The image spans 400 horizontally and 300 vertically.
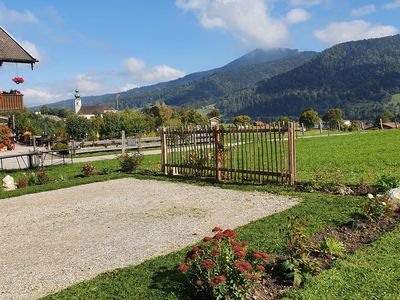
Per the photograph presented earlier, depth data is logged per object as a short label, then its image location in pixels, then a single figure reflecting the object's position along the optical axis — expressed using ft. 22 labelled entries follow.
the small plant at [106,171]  57.06
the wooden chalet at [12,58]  71.61
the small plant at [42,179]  52.21
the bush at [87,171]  56.39
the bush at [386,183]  30.04
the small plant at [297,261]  17.11
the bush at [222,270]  15.07
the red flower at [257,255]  16.24
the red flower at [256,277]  15.20
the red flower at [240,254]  15.80
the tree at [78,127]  264.72
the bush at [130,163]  58.13
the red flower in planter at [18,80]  71.15
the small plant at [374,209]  24.70
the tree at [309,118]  265.54
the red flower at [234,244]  16.40
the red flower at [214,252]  15.71
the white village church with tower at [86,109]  625.41
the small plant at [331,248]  19.66
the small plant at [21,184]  50.43
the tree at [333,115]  300.57
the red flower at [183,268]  15.19
